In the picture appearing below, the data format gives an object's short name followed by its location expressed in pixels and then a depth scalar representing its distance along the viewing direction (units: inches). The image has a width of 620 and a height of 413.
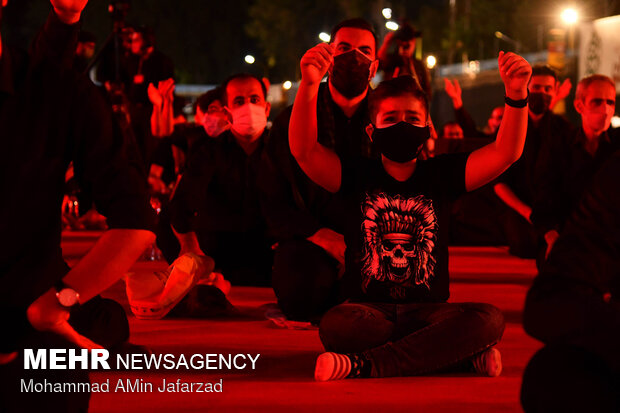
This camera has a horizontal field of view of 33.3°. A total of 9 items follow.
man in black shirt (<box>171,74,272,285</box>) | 241.0
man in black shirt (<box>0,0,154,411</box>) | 97.8
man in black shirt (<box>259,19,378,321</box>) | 201.0
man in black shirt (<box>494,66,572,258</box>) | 304.5
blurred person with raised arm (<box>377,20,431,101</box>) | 343.0
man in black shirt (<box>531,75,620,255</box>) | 253.0
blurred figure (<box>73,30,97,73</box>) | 413.8
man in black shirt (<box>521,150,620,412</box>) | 99.3
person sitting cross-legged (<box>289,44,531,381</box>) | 154.2
